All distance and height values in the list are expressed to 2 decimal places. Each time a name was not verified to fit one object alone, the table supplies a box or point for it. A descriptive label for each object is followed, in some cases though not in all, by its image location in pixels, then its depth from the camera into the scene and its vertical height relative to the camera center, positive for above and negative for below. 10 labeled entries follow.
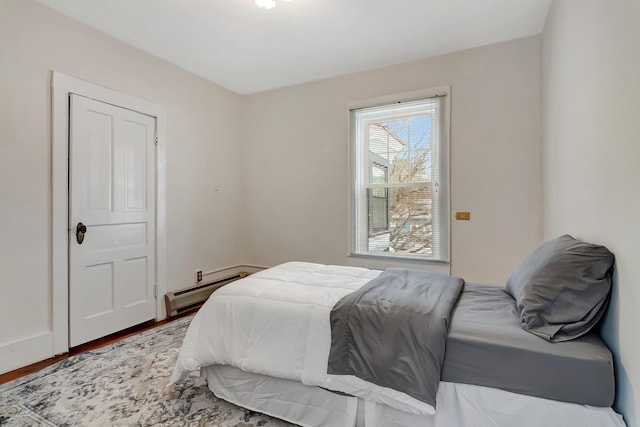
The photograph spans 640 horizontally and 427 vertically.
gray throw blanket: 1.29 -0.54
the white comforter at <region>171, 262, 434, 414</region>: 1.46 -0.62
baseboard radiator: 3.29 -0.89
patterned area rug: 1.69 -1.08
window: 3.19 +0.37
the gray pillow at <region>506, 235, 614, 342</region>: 1.24 -0.32
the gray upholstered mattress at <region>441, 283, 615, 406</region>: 1.11 -0.55
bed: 1.15 -0.62
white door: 2.58 -0.04
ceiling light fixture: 2.25 +1.50
